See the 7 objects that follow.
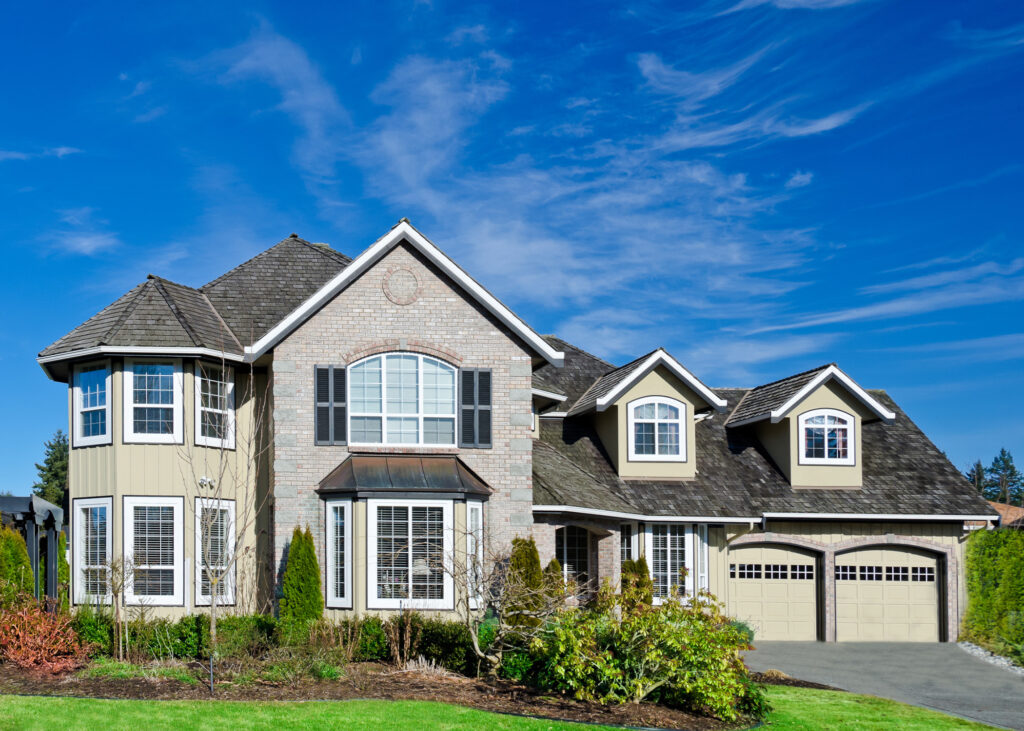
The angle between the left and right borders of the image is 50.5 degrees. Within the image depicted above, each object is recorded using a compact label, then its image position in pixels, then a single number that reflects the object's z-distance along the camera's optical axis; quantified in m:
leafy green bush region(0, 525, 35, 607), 20.95
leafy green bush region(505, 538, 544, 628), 18.42
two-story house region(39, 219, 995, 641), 20.98
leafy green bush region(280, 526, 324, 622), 20.00
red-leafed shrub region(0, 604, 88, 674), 18.16
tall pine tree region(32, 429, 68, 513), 71.07
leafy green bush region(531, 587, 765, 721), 15.96
